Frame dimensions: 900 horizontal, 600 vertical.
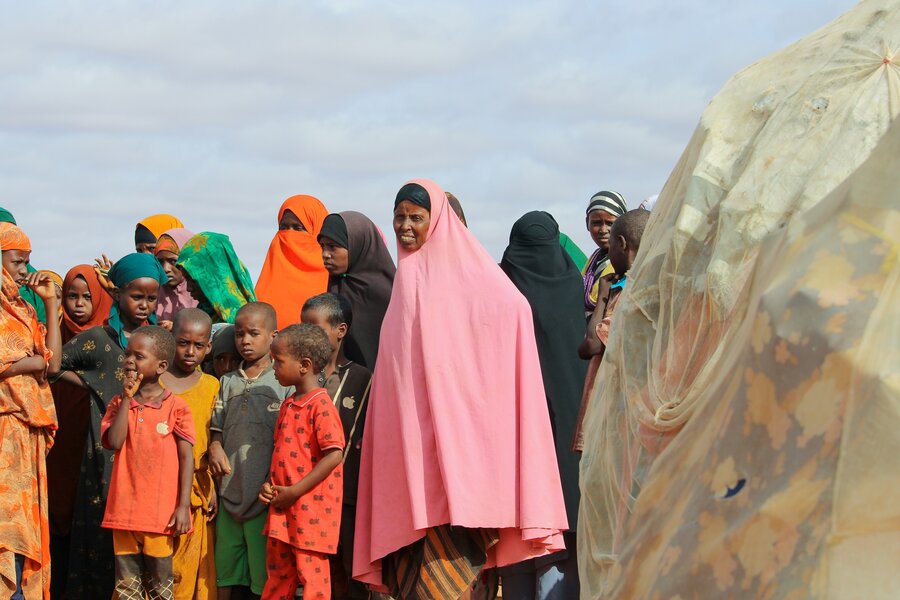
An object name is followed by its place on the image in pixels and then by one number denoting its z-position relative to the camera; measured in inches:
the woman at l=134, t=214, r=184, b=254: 361.2
